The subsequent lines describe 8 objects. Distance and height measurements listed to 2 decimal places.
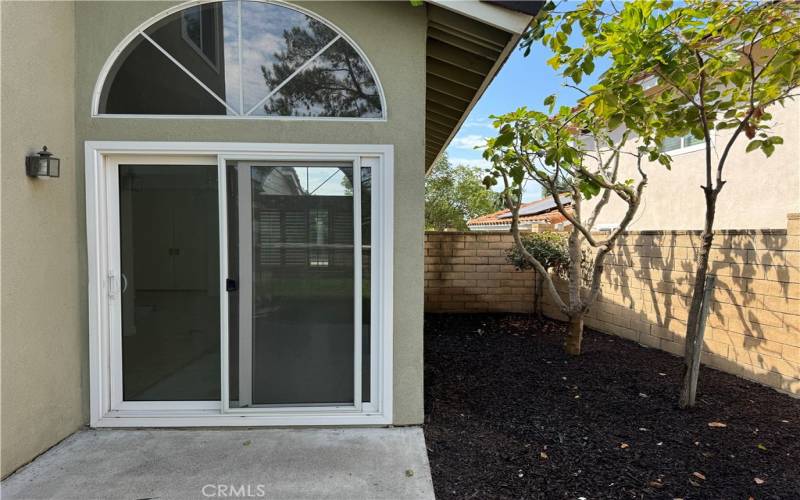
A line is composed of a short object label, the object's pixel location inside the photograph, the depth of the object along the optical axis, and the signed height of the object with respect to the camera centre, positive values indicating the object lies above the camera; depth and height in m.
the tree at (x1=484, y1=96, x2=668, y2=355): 4.64 +0.83
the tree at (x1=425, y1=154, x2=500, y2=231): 25.55 +2.64
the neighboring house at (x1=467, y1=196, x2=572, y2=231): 14.32 +0.90
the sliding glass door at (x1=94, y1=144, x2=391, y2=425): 3.66 -0.42
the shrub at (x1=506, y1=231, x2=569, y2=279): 7.54 -0.21
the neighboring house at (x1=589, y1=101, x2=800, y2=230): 6.34 +0.87
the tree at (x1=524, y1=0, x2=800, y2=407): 3.35 +1.44
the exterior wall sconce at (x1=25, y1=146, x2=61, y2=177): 3.12 +0.54
